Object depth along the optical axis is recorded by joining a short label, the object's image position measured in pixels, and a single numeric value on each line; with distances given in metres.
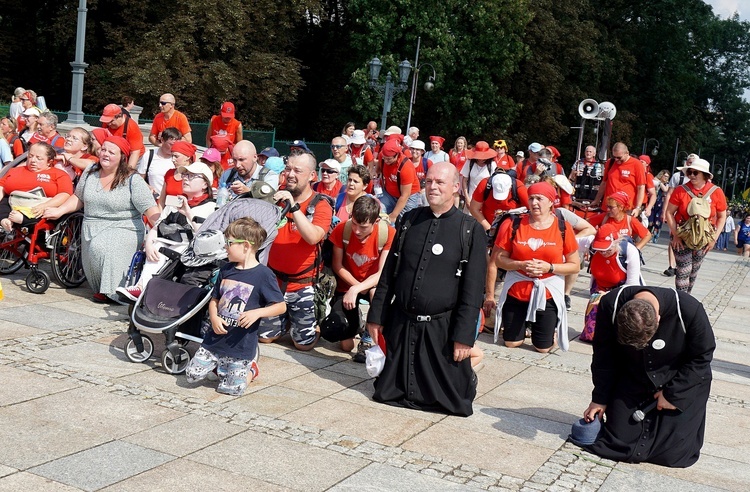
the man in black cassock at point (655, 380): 5.47
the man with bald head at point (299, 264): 7.87
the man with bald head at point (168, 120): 12.86
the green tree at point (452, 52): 38.31
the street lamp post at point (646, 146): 45.38
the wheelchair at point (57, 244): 9.41
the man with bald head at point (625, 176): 13.05
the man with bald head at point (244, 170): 9.03
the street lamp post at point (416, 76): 33.31
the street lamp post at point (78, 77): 21.64
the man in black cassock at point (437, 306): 6.40
